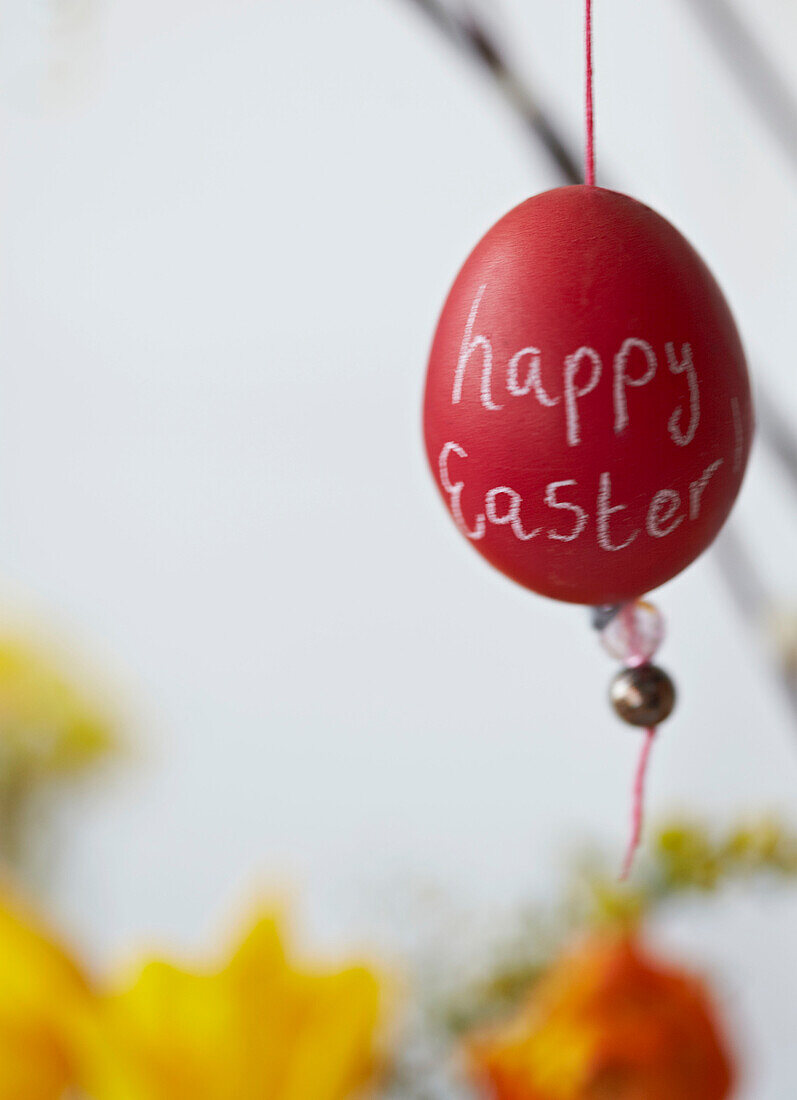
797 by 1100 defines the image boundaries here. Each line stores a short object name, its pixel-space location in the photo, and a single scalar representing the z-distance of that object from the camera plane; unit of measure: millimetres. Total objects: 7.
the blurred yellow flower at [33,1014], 483
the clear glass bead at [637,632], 330
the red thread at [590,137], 283
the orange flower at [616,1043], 475
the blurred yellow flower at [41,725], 713
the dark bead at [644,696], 324
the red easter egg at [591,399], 275
